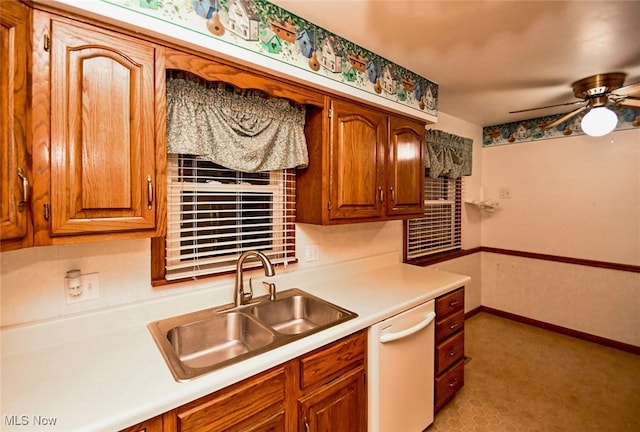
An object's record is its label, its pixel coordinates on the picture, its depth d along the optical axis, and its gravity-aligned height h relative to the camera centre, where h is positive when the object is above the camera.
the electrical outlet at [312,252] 2.02 -0.27
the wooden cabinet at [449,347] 1.94 -0.91
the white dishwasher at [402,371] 1.52 -0.87
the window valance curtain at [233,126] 1.36 +0.45
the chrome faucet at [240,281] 1.50 -0.35
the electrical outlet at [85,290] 1.23 -0.32
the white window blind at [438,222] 2.99 -0.10
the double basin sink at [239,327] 1.29 -0.55
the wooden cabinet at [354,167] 1.75 +0.30
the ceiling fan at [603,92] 2.15 +0.94
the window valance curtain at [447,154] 2.92 +0.62
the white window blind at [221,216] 1.52 -0.01
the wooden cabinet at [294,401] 0.96 -0.71
